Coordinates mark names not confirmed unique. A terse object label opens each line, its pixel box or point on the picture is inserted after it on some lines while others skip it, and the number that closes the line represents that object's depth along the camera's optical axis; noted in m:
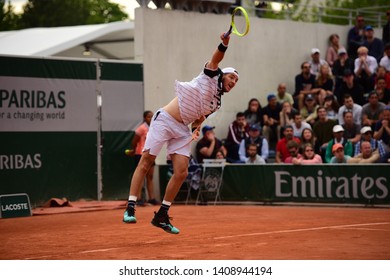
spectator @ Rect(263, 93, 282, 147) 21.66
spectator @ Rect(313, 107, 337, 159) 20.00
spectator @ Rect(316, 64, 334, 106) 22.17
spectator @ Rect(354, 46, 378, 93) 21.50
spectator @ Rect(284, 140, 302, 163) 19.09
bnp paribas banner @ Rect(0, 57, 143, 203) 18.50
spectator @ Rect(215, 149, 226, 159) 20.08
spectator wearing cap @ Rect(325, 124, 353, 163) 18.89
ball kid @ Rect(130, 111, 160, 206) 19.23
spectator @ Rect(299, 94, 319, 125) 21.55
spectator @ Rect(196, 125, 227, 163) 20.50
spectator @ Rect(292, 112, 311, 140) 20.27
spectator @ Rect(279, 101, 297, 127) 21.19
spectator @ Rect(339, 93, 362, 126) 20.12
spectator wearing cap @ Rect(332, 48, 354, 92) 22.31
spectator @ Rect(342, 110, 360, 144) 19.59
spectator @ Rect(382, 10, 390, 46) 22.73
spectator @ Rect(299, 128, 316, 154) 19.58
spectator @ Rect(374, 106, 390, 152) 18.44
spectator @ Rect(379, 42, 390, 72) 21.58
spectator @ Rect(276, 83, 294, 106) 22.12
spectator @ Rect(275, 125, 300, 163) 19.67
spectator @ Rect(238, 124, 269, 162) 20.36
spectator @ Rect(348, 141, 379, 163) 17.94
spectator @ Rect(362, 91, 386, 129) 19.66
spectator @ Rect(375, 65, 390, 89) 20.64
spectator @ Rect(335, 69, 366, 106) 21.28
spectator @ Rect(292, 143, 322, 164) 18.70
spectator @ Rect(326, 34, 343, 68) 24.23
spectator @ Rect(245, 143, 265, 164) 19.69
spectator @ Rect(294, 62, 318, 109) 22.41
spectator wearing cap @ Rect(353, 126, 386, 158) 17.97
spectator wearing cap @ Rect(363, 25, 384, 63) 22.83
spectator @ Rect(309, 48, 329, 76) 22.88
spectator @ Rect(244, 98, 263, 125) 21.80
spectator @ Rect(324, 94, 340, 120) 20.92
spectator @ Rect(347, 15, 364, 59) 23.94
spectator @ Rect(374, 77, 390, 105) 20.42
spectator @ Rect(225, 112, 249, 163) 20.84
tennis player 11.62
